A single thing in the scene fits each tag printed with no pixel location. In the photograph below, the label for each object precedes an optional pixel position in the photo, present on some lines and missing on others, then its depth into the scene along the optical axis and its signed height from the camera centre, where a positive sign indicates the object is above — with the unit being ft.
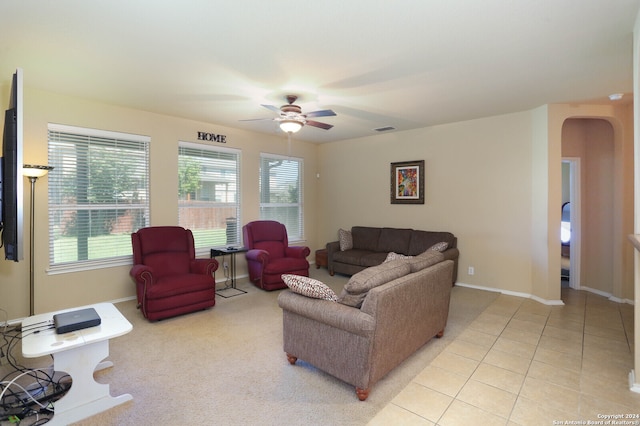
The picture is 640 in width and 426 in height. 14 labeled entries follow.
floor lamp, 11.29 -0.80
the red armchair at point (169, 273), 11.93 -2.51
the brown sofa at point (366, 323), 7.22 -2.70
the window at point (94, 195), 12.86 +0.73
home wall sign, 16.94 +4.01
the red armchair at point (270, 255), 16.21 -2.27
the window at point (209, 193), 16.67 +1.03
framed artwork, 18.48 +1.74
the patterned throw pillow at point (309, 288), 8.14 -1.92
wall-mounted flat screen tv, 6.57 +0.73
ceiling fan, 12.03 +3.50
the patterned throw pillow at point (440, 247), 13.61 -1.46
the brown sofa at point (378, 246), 17.11 -1.93
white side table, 6.72 -3.21
